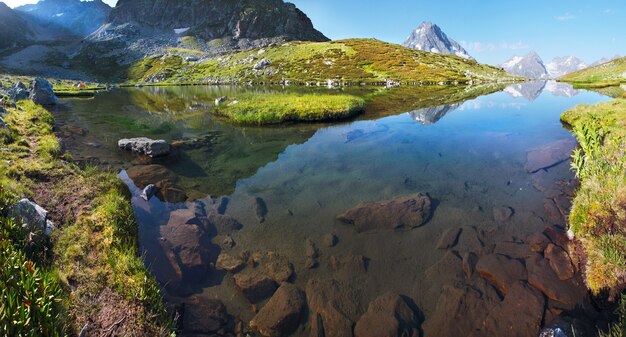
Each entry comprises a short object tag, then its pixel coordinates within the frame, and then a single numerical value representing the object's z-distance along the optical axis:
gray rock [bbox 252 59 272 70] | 138.21
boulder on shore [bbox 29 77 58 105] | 51.30
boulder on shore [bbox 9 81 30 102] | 45.73
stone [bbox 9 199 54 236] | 8.87
